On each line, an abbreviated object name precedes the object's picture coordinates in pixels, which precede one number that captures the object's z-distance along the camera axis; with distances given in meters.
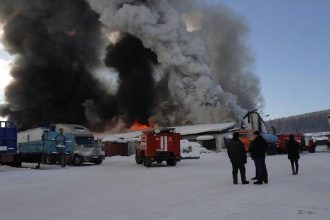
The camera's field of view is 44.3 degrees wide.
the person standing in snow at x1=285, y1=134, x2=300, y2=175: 16.03
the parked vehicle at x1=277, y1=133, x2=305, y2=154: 36.08
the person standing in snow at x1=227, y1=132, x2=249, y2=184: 13.22
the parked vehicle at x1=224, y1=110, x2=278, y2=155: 35.19
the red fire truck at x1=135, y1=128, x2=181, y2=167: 24.61
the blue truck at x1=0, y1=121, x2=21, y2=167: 23.83
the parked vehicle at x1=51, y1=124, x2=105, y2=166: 29.00
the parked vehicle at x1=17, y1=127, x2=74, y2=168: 29.50
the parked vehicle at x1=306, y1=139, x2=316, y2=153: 38.83
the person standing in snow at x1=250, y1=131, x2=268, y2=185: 12.98
